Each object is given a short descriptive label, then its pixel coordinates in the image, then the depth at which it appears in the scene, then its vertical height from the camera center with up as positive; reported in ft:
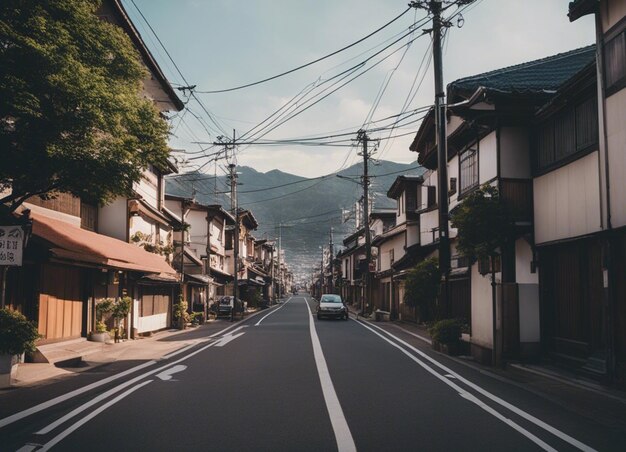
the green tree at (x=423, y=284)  86.48 -1.07
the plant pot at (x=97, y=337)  63.77 -7.09
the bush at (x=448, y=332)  57.36 -5.81
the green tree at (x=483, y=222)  48.34 +4.95
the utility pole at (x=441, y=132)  57.82 +15.78
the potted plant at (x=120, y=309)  67.92 -4.00
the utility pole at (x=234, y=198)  137.18 +20.36
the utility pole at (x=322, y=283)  371.68 -3.94
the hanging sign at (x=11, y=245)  35.96 +2.14
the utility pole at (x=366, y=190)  135.85 +22.36
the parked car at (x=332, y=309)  128.47 -7.54
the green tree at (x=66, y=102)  30.71 +10.64
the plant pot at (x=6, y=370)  35.63 -6.15
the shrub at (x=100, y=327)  65.62 -6.08
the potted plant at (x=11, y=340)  35.32 -4.15
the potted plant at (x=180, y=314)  101.52 -6.94
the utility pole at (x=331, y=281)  277.03 -2.14
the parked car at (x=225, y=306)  140.05 -7.58
